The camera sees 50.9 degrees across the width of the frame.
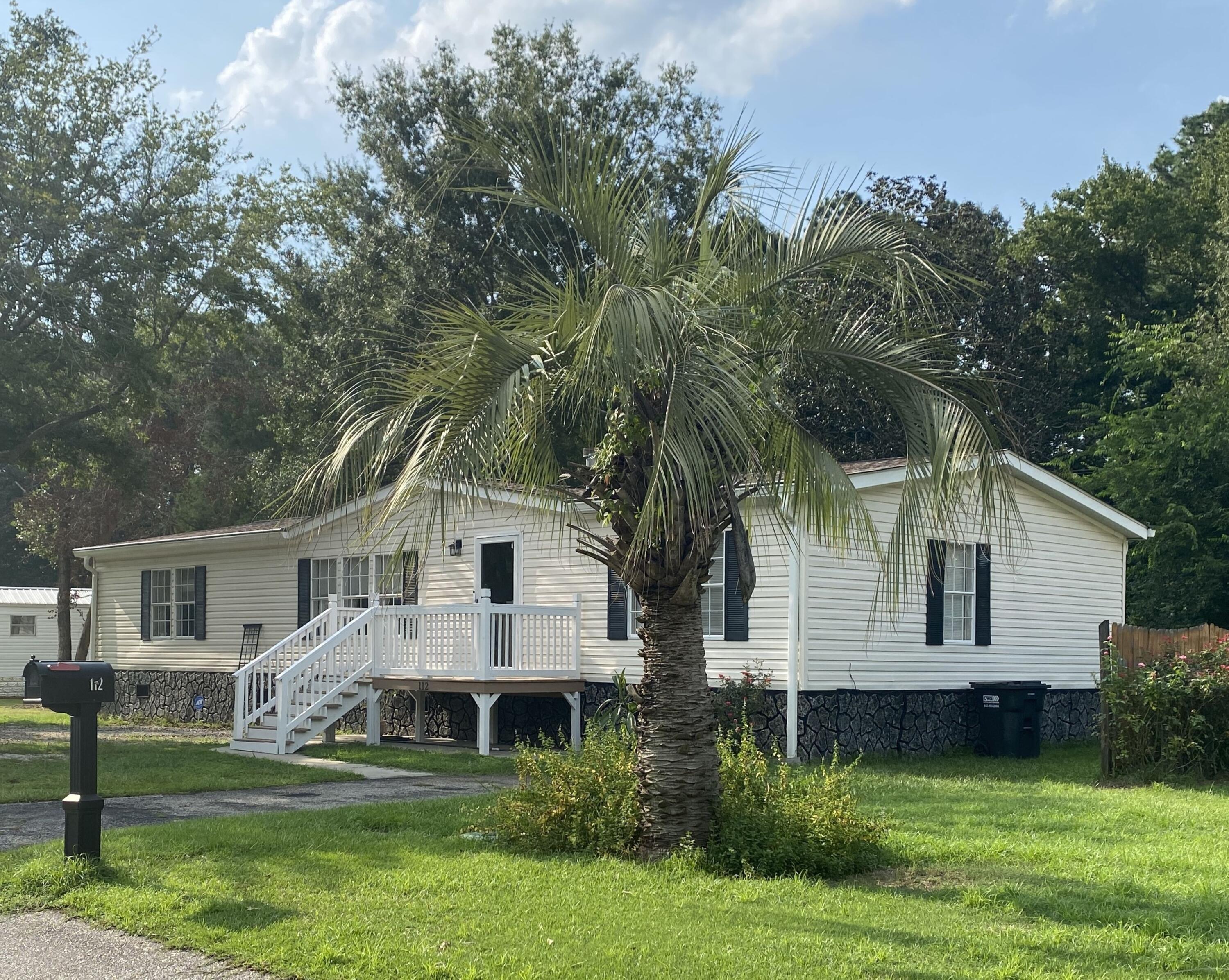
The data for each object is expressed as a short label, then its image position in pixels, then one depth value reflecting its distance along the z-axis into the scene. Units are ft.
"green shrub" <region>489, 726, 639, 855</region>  26.53
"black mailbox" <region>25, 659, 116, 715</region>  23.95
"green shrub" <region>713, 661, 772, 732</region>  46.91
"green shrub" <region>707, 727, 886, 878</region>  25.02
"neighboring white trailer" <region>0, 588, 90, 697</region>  120.06
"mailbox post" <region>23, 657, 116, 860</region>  23.99
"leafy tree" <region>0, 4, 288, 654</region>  66.74
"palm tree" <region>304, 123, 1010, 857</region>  23.97
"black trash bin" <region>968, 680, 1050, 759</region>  51.60
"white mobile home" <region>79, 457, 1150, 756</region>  48.29
